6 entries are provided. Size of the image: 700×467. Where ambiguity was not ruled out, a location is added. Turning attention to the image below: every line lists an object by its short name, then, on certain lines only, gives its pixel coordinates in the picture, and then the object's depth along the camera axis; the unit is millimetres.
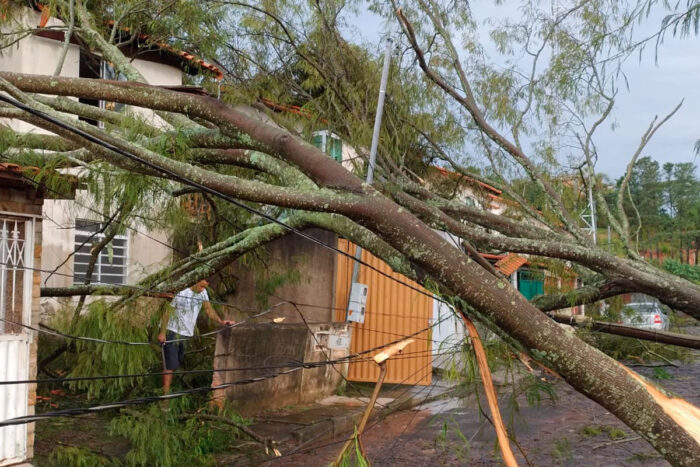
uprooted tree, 3863
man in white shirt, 7609
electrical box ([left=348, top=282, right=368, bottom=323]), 11461
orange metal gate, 11893
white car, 12109
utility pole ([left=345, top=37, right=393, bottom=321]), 8117
